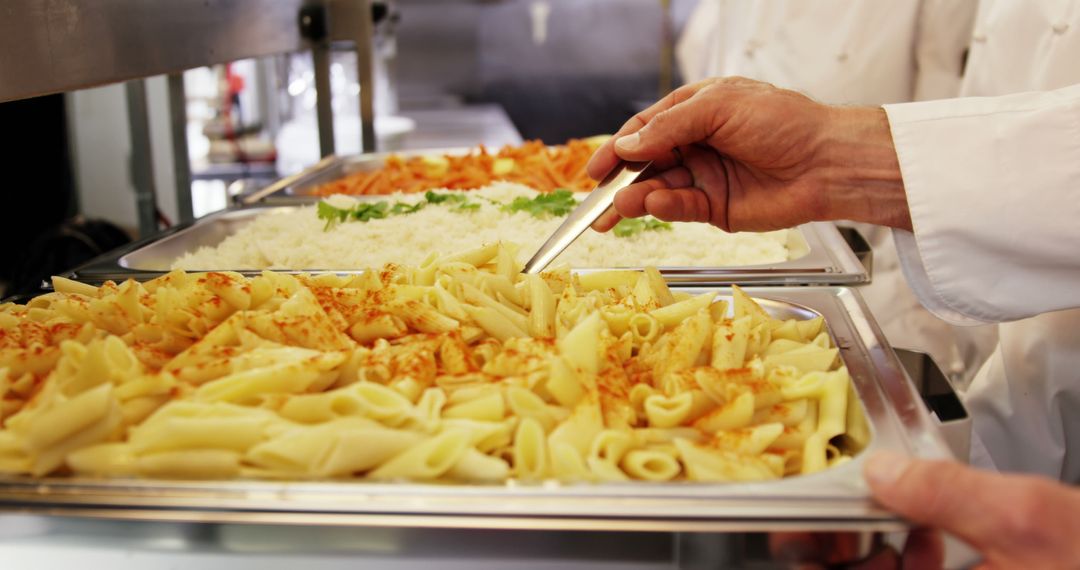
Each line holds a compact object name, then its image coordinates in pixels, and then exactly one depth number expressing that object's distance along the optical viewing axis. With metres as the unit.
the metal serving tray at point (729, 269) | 1.43
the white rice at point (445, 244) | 1.60
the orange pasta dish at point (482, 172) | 2.31
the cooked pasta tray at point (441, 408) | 0.73
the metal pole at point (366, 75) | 2.56
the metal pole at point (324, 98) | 2.51
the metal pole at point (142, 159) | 2.30
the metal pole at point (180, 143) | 2.25
